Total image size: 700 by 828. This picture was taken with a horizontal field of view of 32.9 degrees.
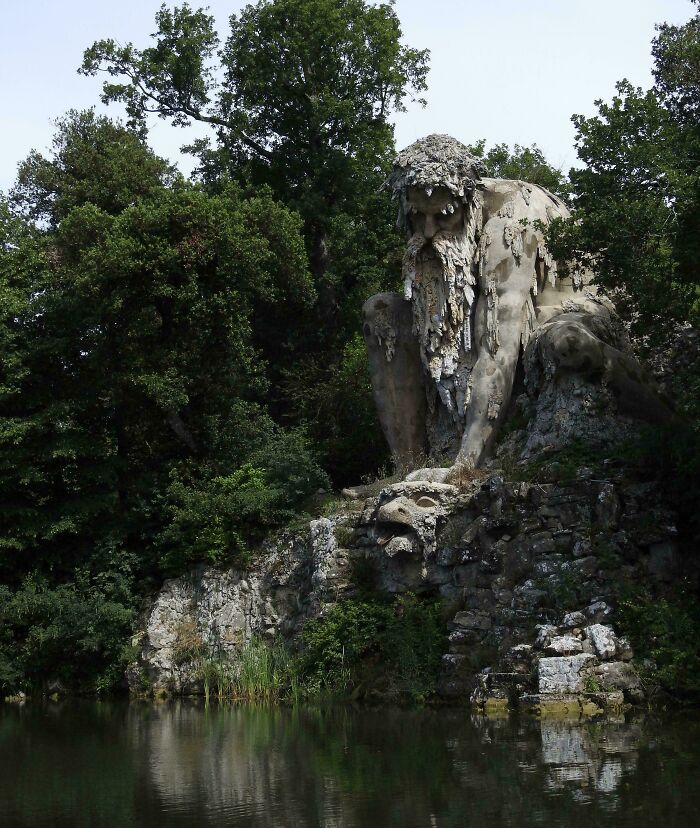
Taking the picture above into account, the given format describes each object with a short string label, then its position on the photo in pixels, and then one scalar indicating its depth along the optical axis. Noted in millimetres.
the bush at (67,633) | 19984
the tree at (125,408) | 20594
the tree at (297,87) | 28062
